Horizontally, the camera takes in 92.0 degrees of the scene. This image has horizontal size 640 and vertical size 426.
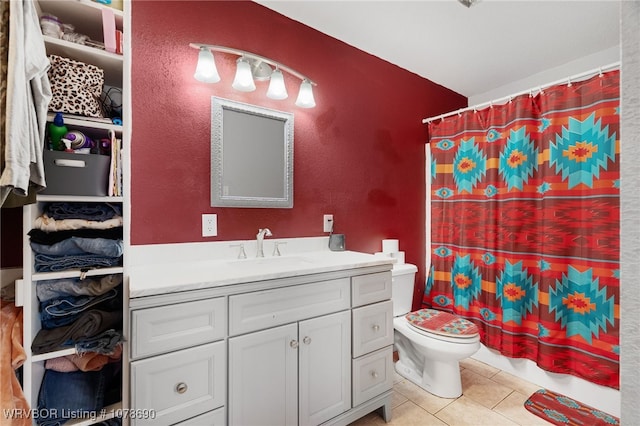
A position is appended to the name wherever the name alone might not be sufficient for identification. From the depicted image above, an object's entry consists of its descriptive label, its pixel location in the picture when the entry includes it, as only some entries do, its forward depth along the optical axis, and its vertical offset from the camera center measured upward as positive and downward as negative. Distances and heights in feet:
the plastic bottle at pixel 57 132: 3.51 +0.90
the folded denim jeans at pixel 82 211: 3.63 -0.02
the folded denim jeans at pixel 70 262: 3.46 -0.61
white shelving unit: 3.36 +0.13
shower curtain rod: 5.72 +2.62
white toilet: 6.07 -2.66
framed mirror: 5.57 +1.05
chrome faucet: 5.82 -0.53
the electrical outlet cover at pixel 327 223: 6.93 -0.29
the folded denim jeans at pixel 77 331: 3.41 -1.42
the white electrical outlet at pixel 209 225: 5.45 -0.27
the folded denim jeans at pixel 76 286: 3.57 -0.92
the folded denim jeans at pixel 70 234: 3.42 -0.29
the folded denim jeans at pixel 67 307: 3.62 -1.17
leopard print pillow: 3.52 +1.45
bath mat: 5.53 -3.78
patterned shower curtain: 5.81 -0.33
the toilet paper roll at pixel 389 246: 7.76 -0.90
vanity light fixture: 5.27 +2.55
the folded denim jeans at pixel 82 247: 3.45 -0.43
